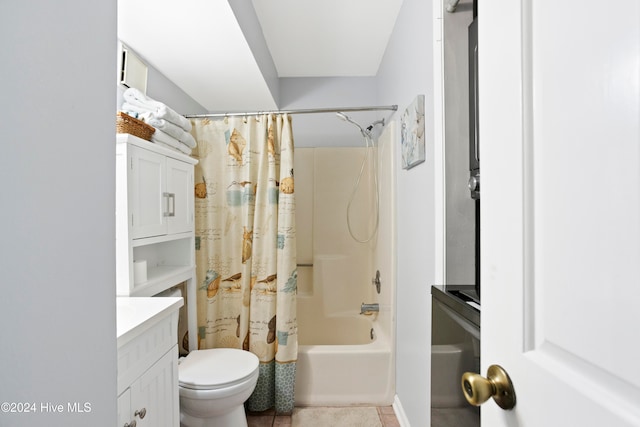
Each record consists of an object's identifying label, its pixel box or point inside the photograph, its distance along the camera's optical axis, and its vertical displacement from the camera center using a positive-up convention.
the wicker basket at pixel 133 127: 1.42 +0.40
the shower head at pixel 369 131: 2.64 +0.69
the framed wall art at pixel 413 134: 1.58 +0.41
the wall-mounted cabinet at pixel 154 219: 1.44 -0.02
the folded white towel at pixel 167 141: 1.70 +0.40
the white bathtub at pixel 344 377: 2.13 -1.06
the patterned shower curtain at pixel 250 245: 2.09 -0.20
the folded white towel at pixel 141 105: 1.70 +0.57
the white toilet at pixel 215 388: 1.55 -0.83
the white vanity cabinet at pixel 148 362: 1.02 -0.51
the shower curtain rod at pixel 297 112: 2.18 +0.69
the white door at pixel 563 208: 0.33 +0.01
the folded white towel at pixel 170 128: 1.68 +0.47
